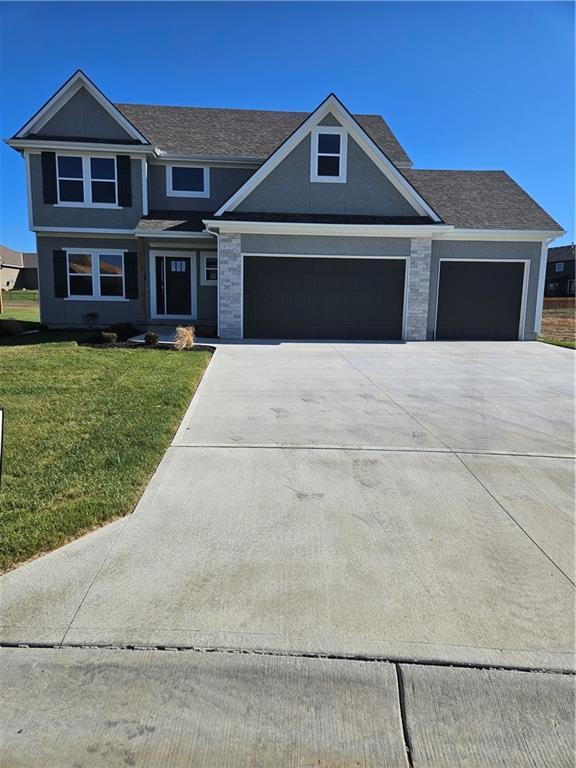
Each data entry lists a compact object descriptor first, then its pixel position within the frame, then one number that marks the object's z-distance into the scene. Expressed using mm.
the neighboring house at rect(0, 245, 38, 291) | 66500
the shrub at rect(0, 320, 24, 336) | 16328
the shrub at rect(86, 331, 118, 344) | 14500
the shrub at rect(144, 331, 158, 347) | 14031
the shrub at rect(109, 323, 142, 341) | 15357
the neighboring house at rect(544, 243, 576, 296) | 64588
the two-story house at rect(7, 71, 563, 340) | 16531
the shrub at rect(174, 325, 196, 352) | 13572
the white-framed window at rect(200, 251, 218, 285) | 19078
